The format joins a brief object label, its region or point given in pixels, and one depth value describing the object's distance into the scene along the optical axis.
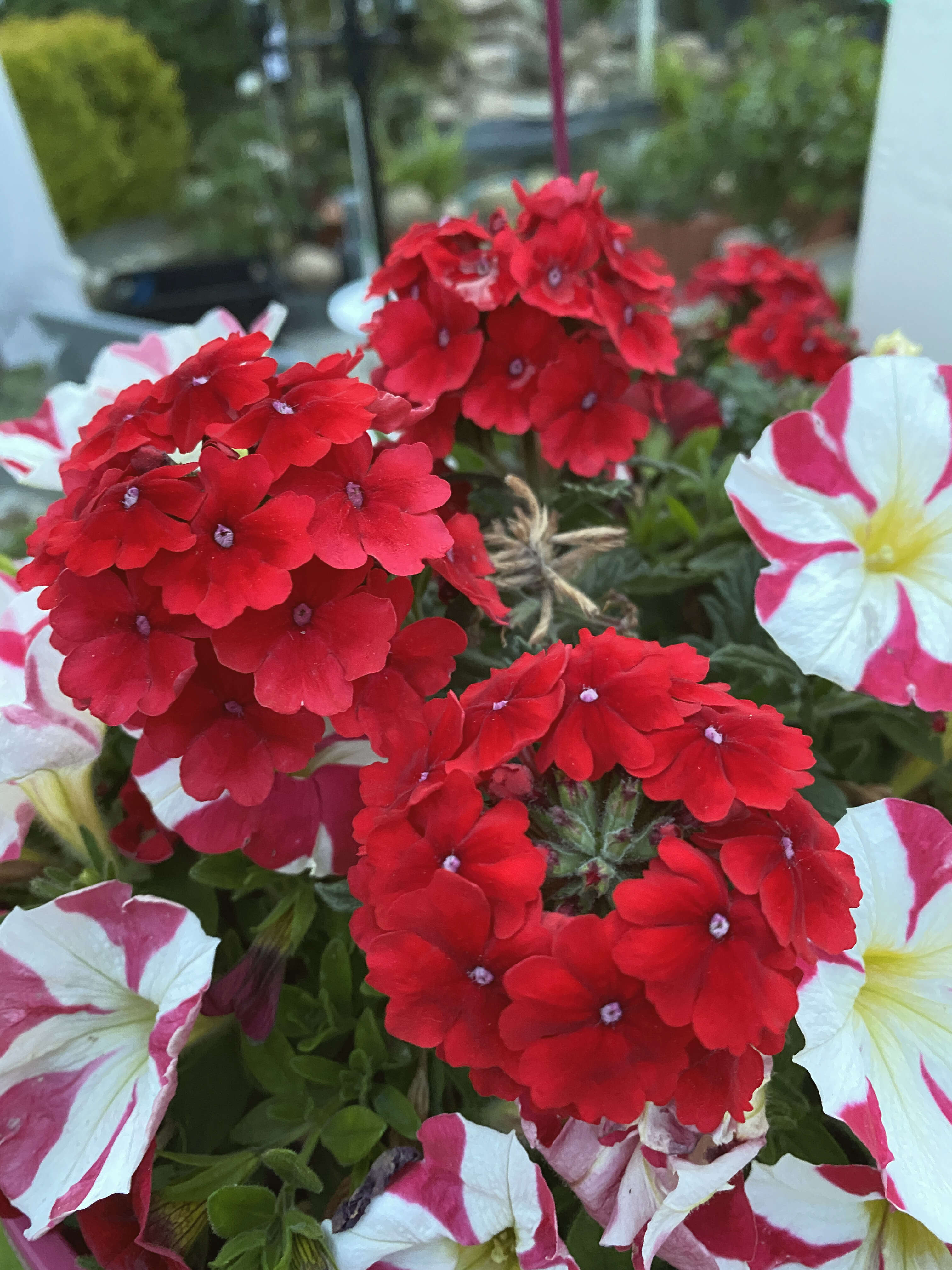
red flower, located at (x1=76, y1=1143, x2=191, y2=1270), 0.15
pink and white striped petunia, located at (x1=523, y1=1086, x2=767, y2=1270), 0.13
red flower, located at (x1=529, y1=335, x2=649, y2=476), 0.19
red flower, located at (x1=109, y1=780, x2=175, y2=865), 0.19
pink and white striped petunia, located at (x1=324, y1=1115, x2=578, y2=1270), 0.14
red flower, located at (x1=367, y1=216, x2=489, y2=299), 0.20
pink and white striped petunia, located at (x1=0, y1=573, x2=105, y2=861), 0.16
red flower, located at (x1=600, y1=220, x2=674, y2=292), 0.20
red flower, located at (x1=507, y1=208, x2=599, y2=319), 0.18
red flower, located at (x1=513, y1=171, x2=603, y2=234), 0.19
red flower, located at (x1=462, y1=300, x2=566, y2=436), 0.19
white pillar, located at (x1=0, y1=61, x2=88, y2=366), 0.67
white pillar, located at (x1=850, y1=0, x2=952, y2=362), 0.27
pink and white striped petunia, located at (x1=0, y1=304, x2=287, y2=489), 0.22
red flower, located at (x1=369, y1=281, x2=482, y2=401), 0.19
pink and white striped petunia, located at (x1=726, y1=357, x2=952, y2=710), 0.17
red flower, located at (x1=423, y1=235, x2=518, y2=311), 0.18
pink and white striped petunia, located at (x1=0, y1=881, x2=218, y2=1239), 0.15
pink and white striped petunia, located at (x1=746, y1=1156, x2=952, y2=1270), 0.15
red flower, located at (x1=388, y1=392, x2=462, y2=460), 0.19
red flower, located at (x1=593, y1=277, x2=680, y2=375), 0.19
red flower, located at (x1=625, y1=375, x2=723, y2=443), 0.28
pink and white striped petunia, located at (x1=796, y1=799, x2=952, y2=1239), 0.14
